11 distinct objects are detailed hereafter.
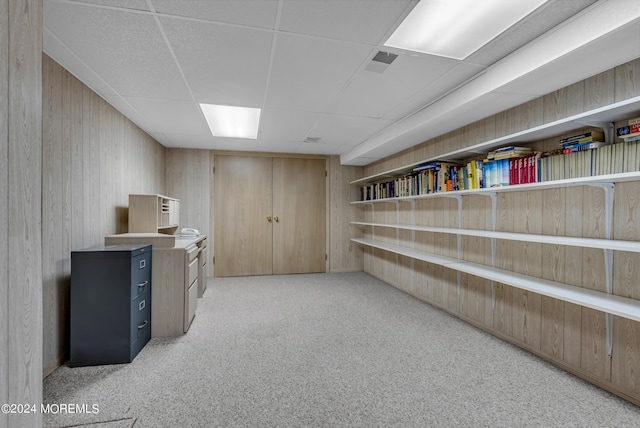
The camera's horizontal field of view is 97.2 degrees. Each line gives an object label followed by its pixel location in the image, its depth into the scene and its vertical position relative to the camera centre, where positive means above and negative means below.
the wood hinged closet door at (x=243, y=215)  5.00 -0.08
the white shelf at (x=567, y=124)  1.58 +0.58
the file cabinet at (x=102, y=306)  2.07 -0.72
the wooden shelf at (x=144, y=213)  3.18 -0.04
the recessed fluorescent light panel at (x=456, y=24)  1.53 +1.11
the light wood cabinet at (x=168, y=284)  2.57 -0.68
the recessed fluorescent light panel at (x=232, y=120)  3.08 +1.10
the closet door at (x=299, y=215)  5.22 -0.08
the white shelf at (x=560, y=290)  1.58 -0.53
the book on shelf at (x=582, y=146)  1.79 +0.43
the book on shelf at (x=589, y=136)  1.81 +0.50
